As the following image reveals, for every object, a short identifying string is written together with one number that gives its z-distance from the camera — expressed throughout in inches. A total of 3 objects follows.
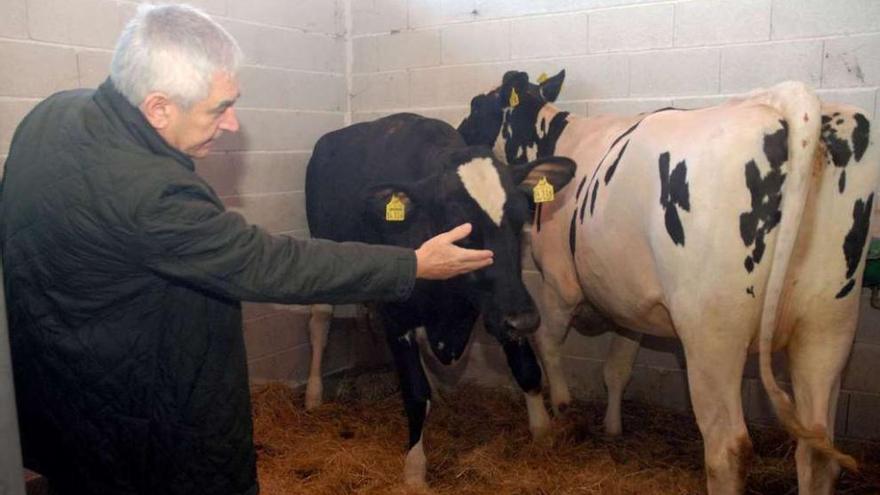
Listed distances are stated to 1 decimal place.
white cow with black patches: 91.0
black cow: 112.3
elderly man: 66.6
